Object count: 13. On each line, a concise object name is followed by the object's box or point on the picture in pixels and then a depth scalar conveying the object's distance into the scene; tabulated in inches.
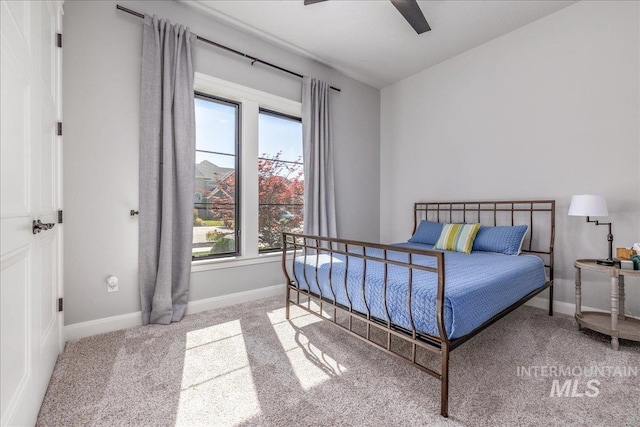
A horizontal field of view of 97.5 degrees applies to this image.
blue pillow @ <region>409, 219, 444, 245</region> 128.0
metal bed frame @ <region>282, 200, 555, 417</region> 53.0
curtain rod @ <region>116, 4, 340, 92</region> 90.3
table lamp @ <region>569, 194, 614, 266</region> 87.9
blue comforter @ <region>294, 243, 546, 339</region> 56.2
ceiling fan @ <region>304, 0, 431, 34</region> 84.4
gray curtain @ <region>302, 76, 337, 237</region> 133.6
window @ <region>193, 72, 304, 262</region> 111.0
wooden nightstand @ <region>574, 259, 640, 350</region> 78.0
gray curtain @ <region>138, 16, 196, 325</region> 93.3
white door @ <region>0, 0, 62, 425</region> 39.8
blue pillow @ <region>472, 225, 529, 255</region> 105.6
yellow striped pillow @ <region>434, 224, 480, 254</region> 112.5
